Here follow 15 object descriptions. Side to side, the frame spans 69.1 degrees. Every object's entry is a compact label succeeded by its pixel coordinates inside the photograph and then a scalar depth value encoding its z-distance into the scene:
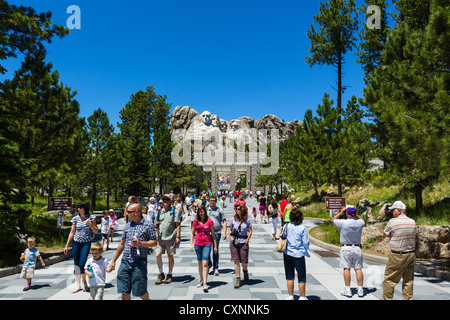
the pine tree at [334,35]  24.59
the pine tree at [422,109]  8.05
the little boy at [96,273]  5.42
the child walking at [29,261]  7.00
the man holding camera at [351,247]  6.23
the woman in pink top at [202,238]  6.73
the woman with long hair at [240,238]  7.19
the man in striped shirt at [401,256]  5.44
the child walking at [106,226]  11.15
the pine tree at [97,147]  27.42
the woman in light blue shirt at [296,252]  5.64
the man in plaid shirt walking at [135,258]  4.76
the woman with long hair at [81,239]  6.75
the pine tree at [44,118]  13.88
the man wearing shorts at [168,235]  7.44
